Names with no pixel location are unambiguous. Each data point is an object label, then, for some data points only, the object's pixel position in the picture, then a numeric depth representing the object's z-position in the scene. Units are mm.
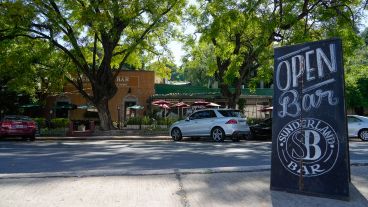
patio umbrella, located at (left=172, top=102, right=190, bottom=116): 34381
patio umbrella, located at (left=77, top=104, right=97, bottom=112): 34000
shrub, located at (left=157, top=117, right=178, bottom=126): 30805
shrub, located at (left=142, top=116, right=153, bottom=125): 30531
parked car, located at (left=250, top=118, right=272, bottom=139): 23803
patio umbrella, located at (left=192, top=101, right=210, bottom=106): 33875
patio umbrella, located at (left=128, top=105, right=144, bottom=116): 33750
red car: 23016
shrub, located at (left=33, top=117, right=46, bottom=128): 32097
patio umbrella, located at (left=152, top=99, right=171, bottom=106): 32531
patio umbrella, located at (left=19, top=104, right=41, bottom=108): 34562
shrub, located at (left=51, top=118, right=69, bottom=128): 32656
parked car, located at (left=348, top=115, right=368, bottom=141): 22797
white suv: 20725
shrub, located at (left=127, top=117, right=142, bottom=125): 30412
